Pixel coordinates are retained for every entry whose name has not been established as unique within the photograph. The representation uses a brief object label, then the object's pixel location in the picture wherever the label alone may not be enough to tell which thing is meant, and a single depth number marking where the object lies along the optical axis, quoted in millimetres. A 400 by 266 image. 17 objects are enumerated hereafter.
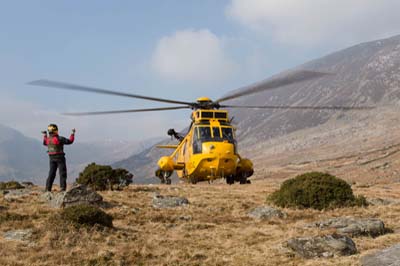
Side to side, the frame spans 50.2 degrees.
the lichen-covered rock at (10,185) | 22381
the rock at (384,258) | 7855
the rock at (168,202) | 16406
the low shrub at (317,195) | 16500
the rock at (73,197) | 14109
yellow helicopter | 22953
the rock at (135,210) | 14719
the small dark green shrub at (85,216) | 11008
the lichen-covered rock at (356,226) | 11539
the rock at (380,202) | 17439
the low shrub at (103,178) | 21406
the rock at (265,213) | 14756
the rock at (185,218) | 13963
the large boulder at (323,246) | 9539
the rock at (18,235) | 10039
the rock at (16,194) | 16195
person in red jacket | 16314
